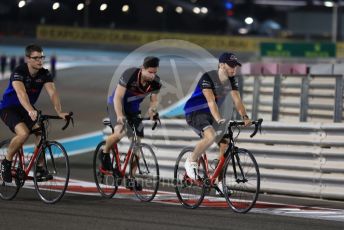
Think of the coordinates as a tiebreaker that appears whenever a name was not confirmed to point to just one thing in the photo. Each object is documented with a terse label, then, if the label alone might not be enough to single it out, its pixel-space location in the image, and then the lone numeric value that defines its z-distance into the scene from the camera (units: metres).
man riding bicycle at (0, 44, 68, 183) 17.85
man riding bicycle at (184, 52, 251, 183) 17.31
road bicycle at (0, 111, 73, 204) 17.62
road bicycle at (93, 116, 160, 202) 18.32
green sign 88.78
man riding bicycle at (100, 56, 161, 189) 17.99
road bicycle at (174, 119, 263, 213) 16.83
